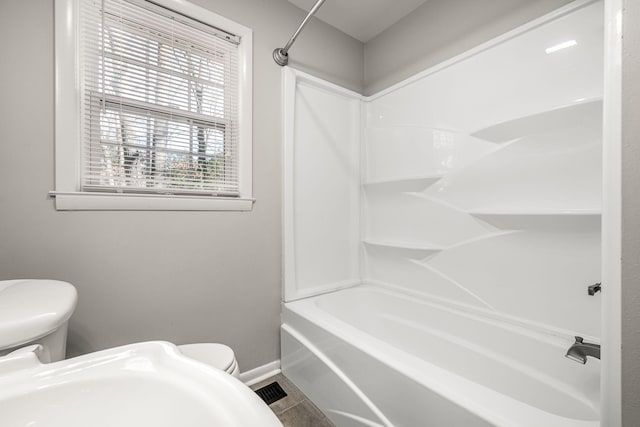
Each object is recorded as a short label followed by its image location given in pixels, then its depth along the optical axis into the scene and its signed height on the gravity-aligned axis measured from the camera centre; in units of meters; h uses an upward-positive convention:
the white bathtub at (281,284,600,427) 0.88 -0.74
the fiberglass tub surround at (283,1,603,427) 1.17 -0.13
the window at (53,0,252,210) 1.16 +0.56
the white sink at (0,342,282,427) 0.43 -0.32
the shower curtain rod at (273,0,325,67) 1.71 +1.06
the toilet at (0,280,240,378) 0.61 -0.26
